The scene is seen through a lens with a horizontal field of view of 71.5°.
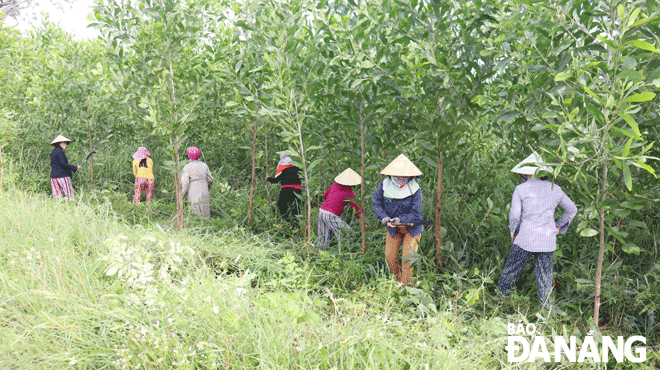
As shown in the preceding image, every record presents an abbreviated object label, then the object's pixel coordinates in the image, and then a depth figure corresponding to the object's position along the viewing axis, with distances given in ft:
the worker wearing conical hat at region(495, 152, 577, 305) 14.06
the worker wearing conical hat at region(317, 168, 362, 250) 18.98
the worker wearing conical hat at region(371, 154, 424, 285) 16.19
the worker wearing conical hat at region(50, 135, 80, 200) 26.58
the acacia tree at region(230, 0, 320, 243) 16.42
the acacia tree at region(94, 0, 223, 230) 17.49
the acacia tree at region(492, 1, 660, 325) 10.02
